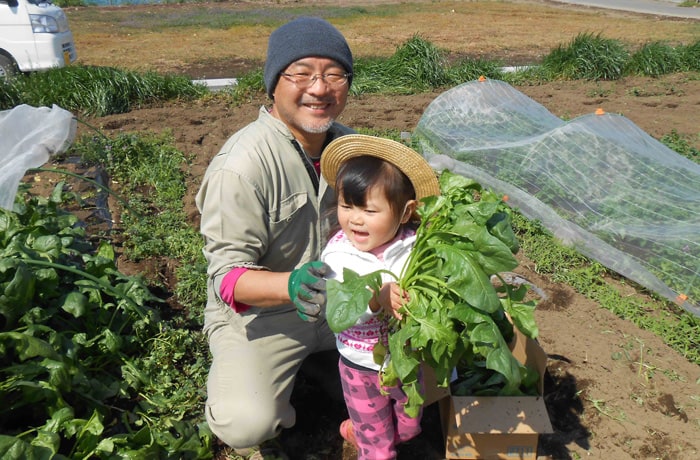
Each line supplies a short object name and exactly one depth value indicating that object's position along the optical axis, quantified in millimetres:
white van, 7820
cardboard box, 2361
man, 2271
